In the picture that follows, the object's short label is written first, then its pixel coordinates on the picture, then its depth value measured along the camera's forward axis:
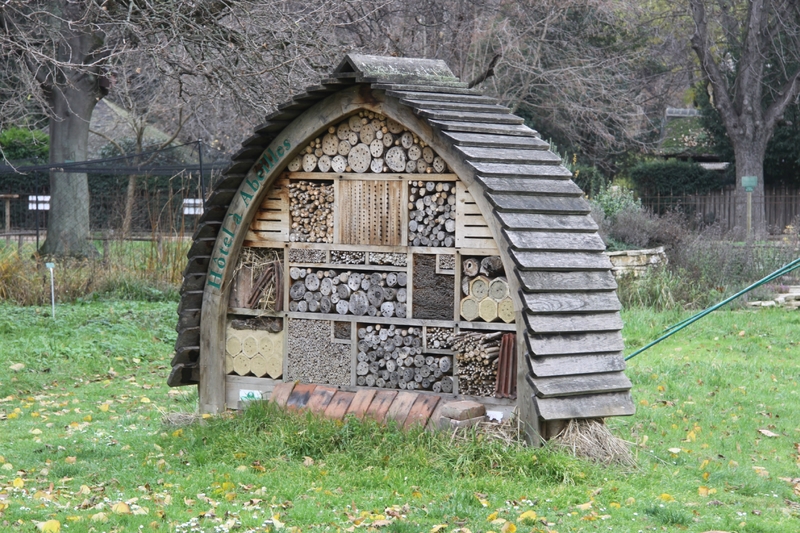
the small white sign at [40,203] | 20.78
